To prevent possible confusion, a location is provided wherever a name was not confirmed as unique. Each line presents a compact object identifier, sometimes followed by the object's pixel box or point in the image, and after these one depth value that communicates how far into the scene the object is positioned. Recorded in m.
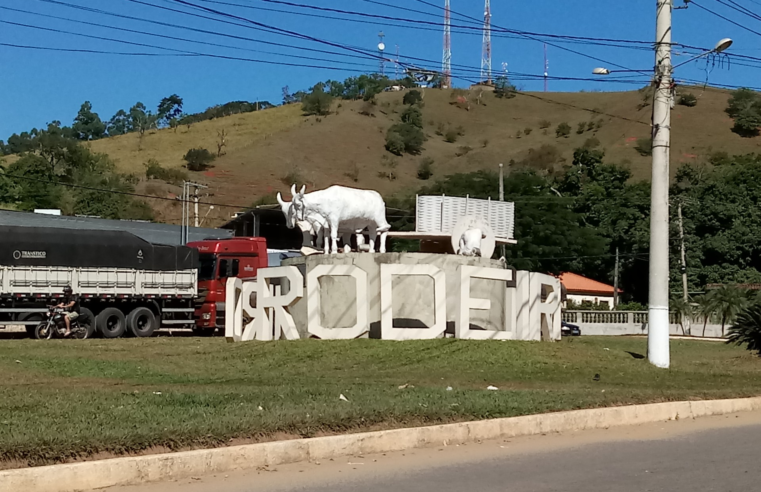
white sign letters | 22.00
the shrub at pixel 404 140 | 104.81
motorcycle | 28.81
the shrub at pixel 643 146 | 99.38
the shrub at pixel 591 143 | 103.19
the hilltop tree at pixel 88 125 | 149.70
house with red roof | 69.69
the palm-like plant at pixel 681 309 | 53.00
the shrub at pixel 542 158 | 99.96
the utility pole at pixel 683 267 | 59.66
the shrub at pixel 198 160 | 93.19
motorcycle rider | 28.62
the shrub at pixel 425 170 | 97.62
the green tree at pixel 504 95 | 134.25
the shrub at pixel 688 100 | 115.12
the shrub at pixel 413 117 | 115.53
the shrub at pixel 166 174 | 83.68
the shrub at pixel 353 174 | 91.93
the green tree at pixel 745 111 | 106.12
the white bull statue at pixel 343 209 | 23.12
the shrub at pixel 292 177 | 85.31
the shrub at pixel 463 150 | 107.88
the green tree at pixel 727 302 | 49.48
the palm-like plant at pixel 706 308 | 50.53
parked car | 48.56
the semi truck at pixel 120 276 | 29.83
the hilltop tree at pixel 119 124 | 143.25
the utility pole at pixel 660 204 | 20.80
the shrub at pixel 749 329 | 25.39
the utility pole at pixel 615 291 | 64.53
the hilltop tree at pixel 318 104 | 118.62
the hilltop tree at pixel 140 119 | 131.12
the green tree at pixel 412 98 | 125.25
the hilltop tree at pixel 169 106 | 138.96
